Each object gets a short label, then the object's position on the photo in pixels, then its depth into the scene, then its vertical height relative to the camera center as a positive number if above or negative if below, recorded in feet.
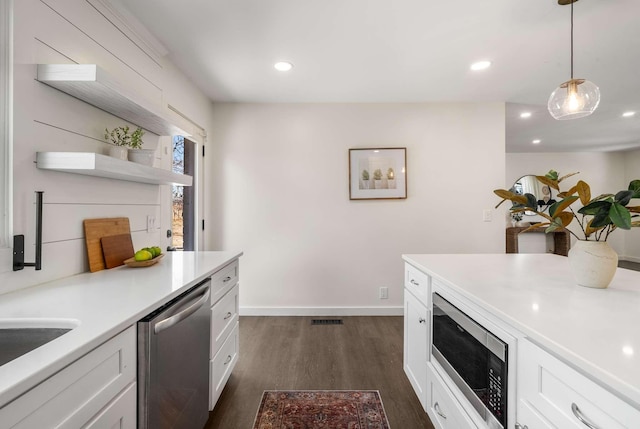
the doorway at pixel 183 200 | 8.67 +0.49
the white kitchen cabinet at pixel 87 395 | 2.00 -1.46
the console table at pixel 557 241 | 15.39 -1.27
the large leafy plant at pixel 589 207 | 3.22 +0.15
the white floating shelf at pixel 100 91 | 4.17 +1.99
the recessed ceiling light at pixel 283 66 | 8.07 +4.24
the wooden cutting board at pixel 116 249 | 5.42 -0.65
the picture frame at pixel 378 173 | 11.00 +1.66
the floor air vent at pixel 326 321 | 10.30 -3.73
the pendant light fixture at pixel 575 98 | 5.80 +2.46
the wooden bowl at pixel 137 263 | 5.46 -0.89
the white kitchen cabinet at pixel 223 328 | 5.45 -2.31
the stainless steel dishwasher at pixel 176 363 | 3.28 -1.95
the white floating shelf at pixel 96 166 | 4.18 +0.77
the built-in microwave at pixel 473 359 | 3.22 -1.86
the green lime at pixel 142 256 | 5.52 -0.77
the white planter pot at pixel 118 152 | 5.17 +1.13
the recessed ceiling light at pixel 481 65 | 8.01 +4.28
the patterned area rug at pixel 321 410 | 5.54 -3.91
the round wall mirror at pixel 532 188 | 19.52 +2.13
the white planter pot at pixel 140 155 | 5.62 +1.16
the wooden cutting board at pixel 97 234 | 5.12 -0.35
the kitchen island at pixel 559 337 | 2.02 -0.99
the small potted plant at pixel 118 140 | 5.20 +1.46
